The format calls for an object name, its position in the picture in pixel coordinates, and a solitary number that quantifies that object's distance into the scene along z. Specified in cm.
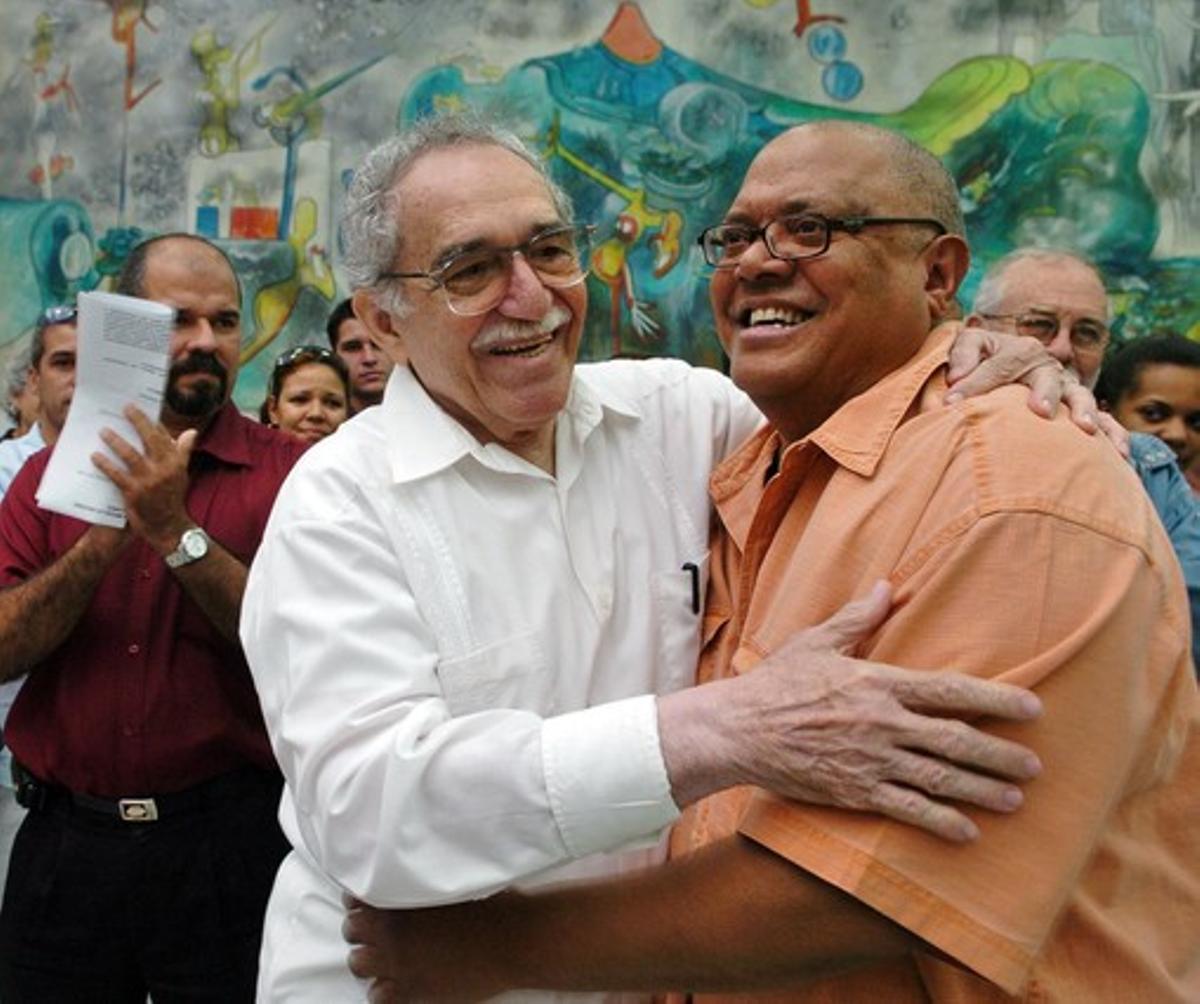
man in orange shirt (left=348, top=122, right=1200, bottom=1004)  126
